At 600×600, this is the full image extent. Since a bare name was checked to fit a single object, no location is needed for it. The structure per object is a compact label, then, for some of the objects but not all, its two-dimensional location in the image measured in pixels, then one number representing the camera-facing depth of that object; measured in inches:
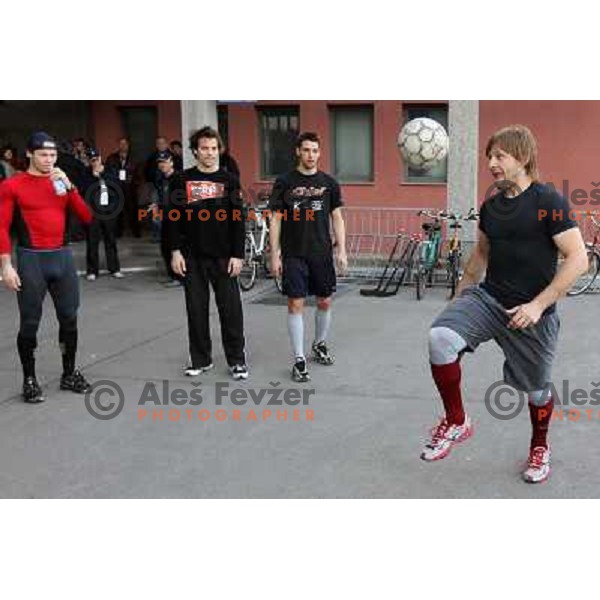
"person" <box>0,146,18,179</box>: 497.5
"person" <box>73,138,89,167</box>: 462.0
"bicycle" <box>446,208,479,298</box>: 382.6
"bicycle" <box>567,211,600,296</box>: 370.6
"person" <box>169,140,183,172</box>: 464.7
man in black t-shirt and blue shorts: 244.2
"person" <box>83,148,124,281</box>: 435.5
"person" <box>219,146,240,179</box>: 412.8
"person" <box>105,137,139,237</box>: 478.3
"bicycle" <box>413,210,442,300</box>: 376.5
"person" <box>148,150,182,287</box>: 422.9
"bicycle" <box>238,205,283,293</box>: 412.5
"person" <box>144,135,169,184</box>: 470.3
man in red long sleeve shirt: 220.4
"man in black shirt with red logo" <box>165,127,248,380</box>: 242.5
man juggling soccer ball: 158.1
